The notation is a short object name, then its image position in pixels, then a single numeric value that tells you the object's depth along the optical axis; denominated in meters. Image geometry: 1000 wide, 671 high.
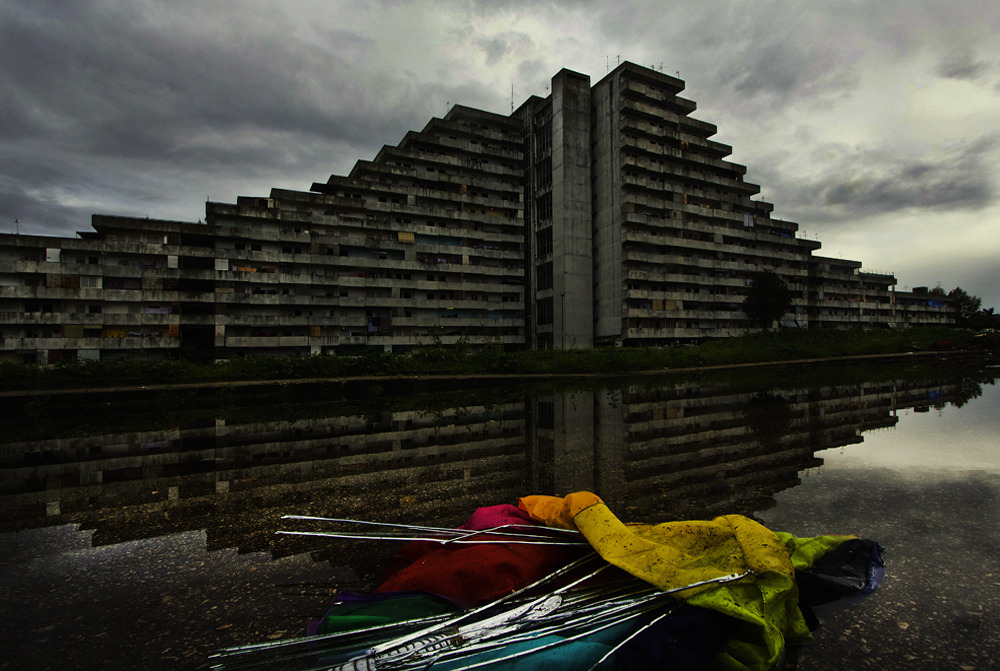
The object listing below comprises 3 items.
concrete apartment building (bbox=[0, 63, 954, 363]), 42.12
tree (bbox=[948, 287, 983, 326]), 94.38
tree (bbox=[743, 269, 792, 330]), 52.81
